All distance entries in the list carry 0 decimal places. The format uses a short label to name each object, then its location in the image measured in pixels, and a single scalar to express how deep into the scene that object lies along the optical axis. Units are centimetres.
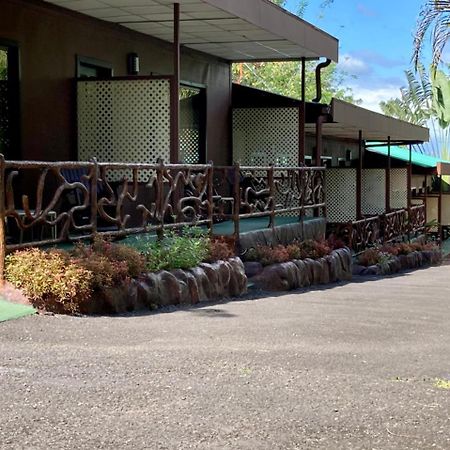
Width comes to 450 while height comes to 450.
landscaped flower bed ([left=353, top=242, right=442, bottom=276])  1634
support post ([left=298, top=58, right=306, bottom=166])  1491
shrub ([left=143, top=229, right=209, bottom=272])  842
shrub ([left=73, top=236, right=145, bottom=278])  739
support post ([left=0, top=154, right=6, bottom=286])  698
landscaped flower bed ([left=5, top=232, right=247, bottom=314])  696
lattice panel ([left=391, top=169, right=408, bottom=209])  2375
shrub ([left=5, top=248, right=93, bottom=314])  690
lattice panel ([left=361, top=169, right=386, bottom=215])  2244
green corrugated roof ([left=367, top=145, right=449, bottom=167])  2612
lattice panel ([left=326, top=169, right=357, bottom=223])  2072
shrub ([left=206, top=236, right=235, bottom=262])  955
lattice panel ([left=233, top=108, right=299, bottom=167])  1557
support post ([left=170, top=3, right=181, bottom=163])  1067
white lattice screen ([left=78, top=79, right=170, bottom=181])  1133
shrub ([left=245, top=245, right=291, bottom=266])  1102
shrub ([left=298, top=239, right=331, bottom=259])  1248
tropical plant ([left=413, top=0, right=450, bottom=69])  1825
